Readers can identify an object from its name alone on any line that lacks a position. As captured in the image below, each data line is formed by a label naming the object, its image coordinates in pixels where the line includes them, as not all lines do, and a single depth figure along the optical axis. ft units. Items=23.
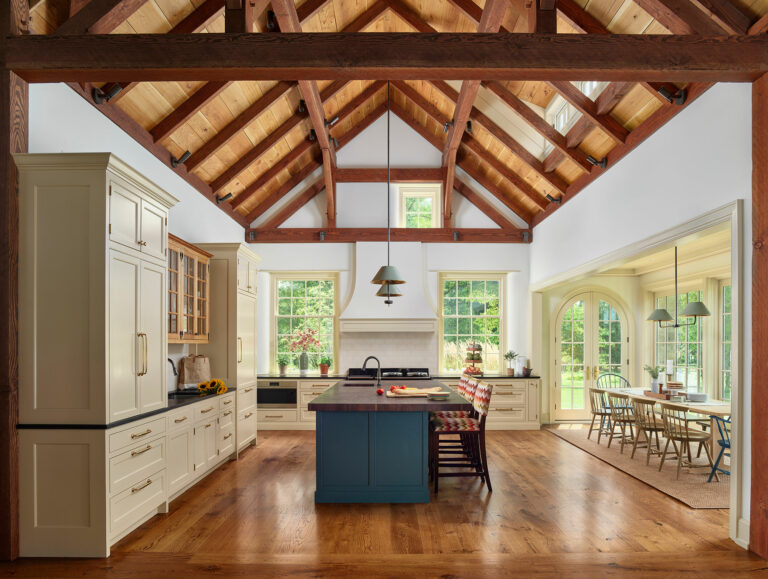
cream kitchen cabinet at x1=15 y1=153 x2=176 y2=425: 11.57
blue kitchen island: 15.29
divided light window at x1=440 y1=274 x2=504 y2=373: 30.01
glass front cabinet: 17.03
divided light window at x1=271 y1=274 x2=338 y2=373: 29.91
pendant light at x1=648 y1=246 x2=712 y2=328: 21.65
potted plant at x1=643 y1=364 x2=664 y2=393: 21.68
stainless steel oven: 27.60
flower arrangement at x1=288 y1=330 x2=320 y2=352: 29.48
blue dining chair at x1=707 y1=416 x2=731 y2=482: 17.29
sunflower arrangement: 18.69
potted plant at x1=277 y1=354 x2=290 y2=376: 28.14
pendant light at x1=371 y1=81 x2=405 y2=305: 18.31
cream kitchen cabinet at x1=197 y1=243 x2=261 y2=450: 21.02
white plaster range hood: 28.19
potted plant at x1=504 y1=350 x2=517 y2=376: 28.12
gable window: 29.68
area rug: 15.62
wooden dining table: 17.23
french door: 29.99
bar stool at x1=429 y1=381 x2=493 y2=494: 16.43
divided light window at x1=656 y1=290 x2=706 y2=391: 26.40
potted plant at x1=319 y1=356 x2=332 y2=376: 28.03
